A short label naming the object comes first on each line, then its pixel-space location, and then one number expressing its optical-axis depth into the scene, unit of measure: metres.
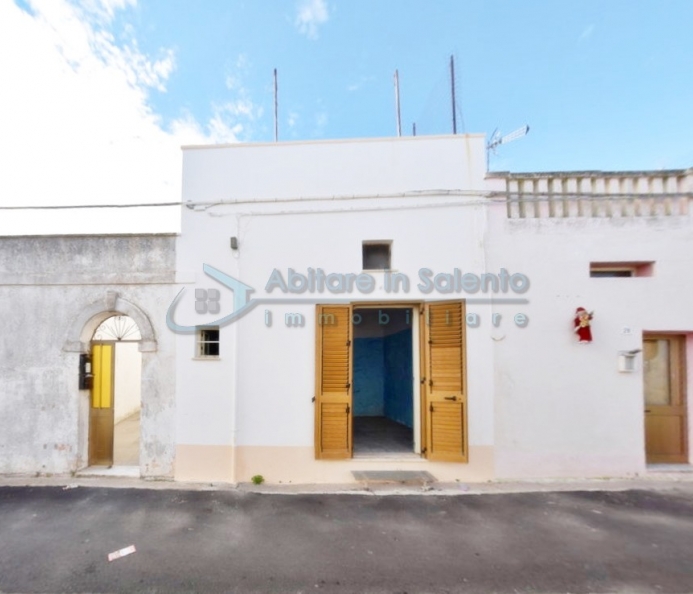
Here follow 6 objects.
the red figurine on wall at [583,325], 5.05
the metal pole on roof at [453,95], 7.83
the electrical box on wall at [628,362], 5.10
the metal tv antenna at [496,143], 6.57
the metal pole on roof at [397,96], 7.17
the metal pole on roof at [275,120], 6.78
